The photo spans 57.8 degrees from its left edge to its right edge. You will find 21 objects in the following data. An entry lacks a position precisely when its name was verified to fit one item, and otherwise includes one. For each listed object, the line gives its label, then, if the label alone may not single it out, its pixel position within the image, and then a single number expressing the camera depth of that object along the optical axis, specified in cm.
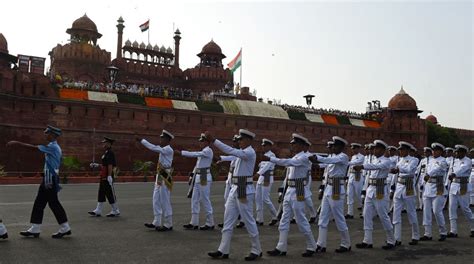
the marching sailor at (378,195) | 702
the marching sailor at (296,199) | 623
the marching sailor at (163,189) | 803
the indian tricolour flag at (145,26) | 4506
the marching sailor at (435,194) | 807
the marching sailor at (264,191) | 956
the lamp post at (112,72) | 3152
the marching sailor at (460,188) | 846
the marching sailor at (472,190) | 1359
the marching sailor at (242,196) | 588
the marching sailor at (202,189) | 843
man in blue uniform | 676
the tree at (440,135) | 5496
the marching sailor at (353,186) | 1159
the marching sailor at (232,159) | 839
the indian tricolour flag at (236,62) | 4047
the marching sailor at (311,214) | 932
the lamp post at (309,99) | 4134
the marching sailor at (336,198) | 659
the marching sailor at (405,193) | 754
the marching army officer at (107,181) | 938
